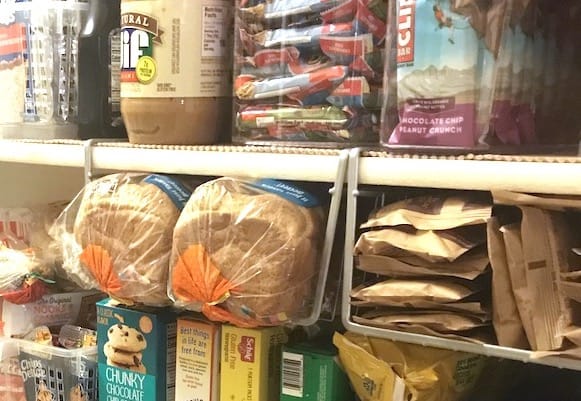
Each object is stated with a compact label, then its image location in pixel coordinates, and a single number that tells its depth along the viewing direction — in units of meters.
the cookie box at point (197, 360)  1.01
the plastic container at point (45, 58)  1.19
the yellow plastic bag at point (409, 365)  0.88
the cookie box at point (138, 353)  1.05
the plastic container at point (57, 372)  1.15
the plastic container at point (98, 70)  1.20
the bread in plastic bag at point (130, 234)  0.97
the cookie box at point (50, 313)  1.25
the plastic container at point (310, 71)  0.93
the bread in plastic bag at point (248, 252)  0.89
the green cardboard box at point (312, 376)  0.95
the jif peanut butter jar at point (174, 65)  1.02
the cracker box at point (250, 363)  0.98
